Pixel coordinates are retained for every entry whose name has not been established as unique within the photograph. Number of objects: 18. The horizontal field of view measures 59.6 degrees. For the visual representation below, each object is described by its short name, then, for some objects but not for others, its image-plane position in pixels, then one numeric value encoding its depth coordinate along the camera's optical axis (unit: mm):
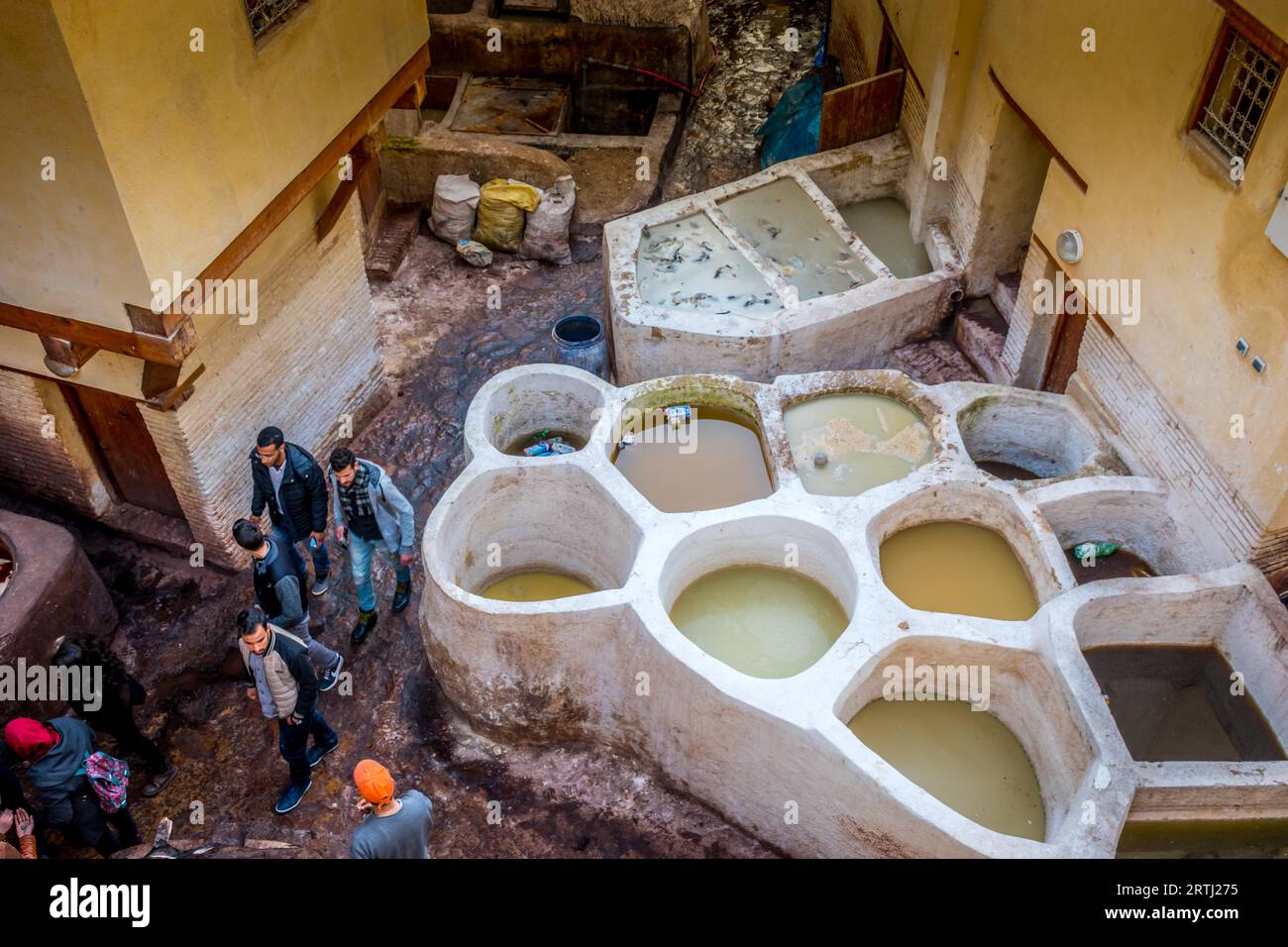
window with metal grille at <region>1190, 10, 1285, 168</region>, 6352
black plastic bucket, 10297
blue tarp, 12844
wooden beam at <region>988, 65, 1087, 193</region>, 8284
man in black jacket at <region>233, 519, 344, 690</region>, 7016
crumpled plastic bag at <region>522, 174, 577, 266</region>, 12047
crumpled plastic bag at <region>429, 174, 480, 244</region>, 12203
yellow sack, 12086
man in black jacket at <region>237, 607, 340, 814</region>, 6523
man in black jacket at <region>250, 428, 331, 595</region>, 7707
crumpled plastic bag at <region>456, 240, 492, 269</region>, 12117
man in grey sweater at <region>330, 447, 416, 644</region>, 7605
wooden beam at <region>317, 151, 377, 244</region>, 8828
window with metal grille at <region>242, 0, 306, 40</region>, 6961
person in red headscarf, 6176
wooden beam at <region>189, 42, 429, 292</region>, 7172
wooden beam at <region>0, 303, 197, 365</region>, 6785
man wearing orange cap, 5656
